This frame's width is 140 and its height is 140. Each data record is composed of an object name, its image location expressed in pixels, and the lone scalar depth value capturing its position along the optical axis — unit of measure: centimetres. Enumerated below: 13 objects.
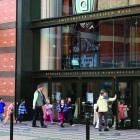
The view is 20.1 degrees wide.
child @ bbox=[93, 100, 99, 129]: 1762
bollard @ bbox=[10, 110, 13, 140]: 1205
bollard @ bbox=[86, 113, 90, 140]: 1016
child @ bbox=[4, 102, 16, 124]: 1913
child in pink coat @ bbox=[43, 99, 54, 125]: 1936
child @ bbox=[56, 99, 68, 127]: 1795
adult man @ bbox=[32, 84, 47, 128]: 1722
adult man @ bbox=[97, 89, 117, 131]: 1648
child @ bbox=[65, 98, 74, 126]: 1829
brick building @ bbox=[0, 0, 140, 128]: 1773
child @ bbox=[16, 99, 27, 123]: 1978
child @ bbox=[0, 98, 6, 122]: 2004
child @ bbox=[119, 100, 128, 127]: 1731
